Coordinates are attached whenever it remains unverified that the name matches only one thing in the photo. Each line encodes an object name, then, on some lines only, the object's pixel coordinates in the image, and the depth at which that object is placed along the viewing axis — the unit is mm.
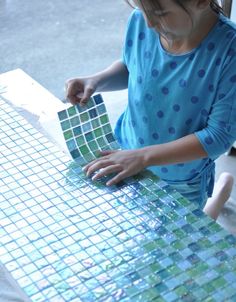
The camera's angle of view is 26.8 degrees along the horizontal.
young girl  759
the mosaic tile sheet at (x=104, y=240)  587
